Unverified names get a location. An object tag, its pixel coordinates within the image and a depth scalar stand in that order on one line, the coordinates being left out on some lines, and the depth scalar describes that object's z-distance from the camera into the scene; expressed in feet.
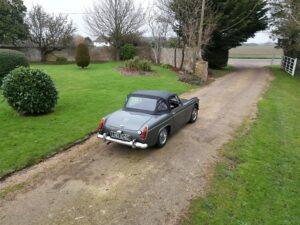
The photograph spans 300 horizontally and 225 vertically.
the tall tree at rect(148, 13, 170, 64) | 88.81
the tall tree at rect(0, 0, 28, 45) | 101.30
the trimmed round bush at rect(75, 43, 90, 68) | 80.59
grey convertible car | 25.50
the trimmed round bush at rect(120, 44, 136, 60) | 104.32
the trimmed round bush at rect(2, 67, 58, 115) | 34.27
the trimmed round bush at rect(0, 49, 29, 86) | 52.75
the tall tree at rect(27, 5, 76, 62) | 103.35
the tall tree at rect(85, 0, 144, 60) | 104.12
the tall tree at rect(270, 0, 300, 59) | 73.10
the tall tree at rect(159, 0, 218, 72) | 72.79
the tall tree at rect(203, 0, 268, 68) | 83.46
